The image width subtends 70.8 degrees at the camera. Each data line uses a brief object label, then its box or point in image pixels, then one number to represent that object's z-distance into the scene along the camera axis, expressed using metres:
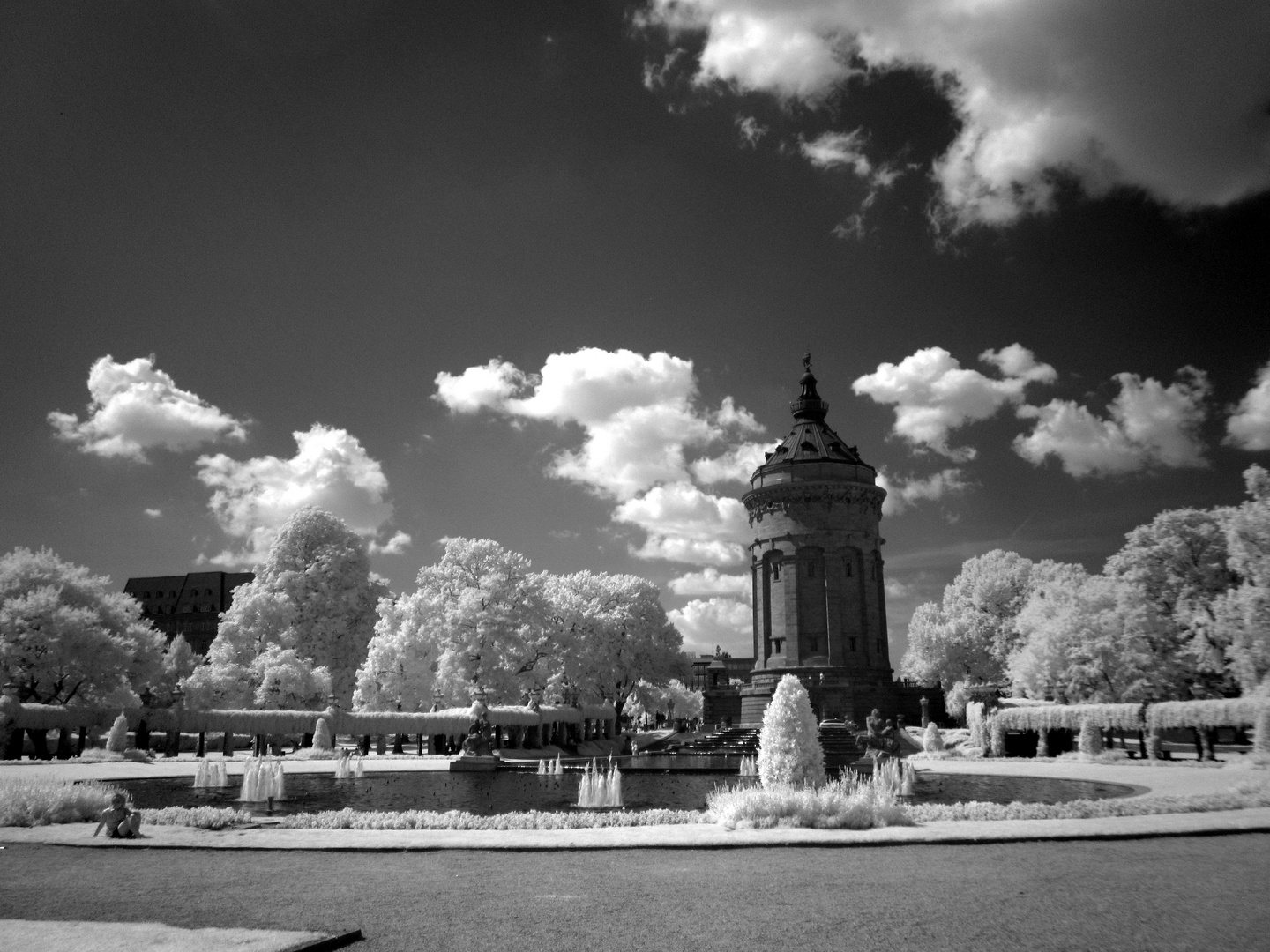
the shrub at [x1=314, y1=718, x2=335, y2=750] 44.19
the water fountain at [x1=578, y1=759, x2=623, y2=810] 21.31
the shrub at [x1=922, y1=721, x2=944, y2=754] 46.84
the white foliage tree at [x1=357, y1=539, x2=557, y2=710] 52.06
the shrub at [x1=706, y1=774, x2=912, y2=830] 15.35
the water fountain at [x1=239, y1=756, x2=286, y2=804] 23.19
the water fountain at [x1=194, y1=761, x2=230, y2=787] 27.00
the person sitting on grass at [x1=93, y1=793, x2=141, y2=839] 14.37
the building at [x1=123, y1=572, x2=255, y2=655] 120.56
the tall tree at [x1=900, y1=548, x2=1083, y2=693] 74.25
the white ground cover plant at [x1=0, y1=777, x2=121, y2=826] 15.95
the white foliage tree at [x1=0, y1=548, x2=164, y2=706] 43.22
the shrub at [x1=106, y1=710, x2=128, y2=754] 39.75
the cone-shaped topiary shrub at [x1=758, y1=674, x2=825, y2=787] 20.53
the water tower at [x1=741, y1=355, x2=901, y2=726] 72.31
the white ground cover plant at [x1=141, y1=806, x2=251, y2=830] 16.31
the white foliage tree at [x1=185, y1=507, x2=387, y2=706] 56.28
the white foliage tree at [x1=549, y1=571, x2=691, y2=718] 67.62
